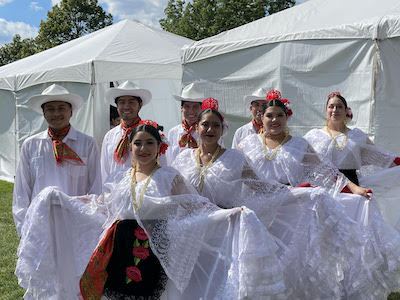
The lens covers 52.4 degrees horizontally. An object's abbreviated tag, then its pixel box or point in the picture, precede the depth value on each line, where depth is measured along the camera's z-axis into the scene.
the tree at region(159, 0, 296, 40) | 23.89
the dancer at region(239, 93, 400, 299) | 3.21
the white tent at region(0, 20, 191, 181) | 8.69
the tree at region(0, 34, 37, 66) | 37.67
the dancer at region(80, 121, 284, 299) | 2.62
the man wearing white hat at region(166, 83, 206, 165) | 4.69
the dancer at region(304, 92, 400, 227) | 4.01
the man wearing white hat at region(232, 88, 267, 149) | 5.22
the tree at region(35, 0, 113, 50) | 24.64
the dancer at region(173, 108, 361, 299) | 3.03
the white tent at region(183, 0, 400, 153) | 5.24
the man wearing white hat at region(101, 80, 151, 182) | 3.92
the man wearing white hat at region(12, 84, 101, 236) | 3.33
